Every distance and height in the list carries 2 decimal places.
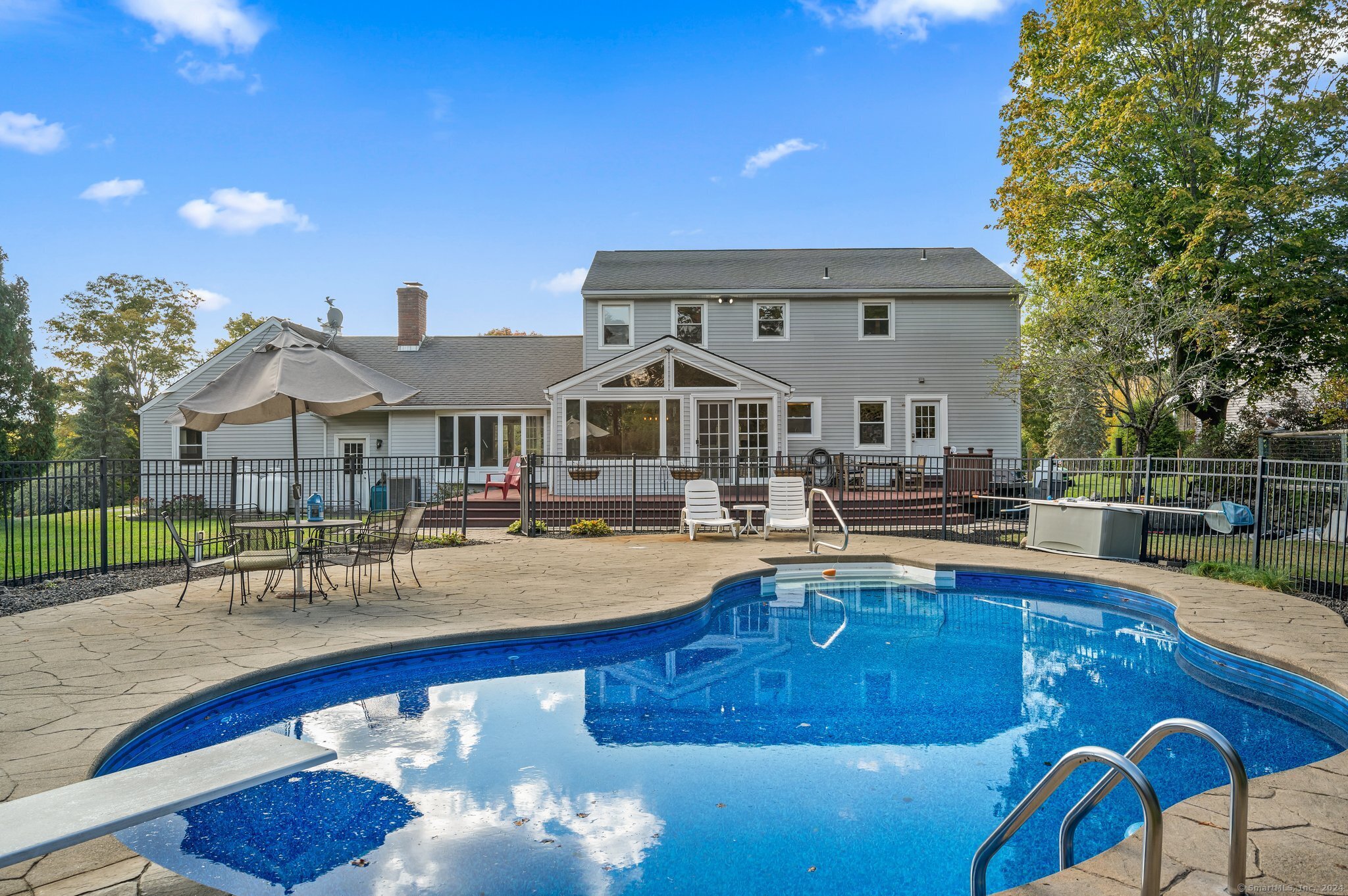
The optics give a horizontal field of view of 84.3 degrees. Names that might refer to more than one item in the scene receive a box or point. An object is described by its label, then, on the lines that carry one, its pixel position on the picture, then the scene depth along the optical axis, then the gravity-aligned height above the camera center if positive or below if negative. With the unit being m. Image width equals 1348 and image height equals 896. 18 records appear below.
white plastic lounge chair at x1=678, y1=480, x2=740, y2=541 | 13.29 -1.21
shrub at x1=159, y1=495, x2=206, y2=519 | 16.97 -1.56
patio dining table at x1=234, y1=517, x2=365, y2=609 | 7.48 -0.90
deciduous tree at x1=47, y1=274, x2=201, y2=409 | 36.41 +5.52
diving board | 2.34 -1.27
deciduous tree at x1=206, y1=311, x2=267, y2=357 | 39.97 +6.30
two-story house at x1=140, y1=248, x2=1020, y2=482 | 19.06 +1.71
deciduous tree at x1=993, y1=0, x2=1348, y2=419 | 15.73 +6.45
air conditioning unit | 17.36 -1.23
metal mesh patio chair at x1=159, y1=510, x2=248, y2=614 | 7.64 -1.23
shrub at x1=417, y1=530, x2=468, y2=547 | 12.95 -1.72
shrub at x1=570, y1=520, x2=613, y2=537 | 14.30 -1.68
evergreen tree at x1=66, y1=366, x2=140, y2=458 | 30.38 +0.80
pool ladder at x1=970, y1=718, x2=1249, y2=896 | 2.22 -1.18
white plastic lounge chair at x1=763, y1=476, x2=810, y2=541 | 12.81 -1.02
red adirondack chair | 17.62 -0.98
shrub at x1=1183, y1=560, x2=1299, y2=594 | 8.80 -1.69
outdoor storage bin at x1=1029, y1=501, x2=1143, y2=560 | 10.66 -1.32
